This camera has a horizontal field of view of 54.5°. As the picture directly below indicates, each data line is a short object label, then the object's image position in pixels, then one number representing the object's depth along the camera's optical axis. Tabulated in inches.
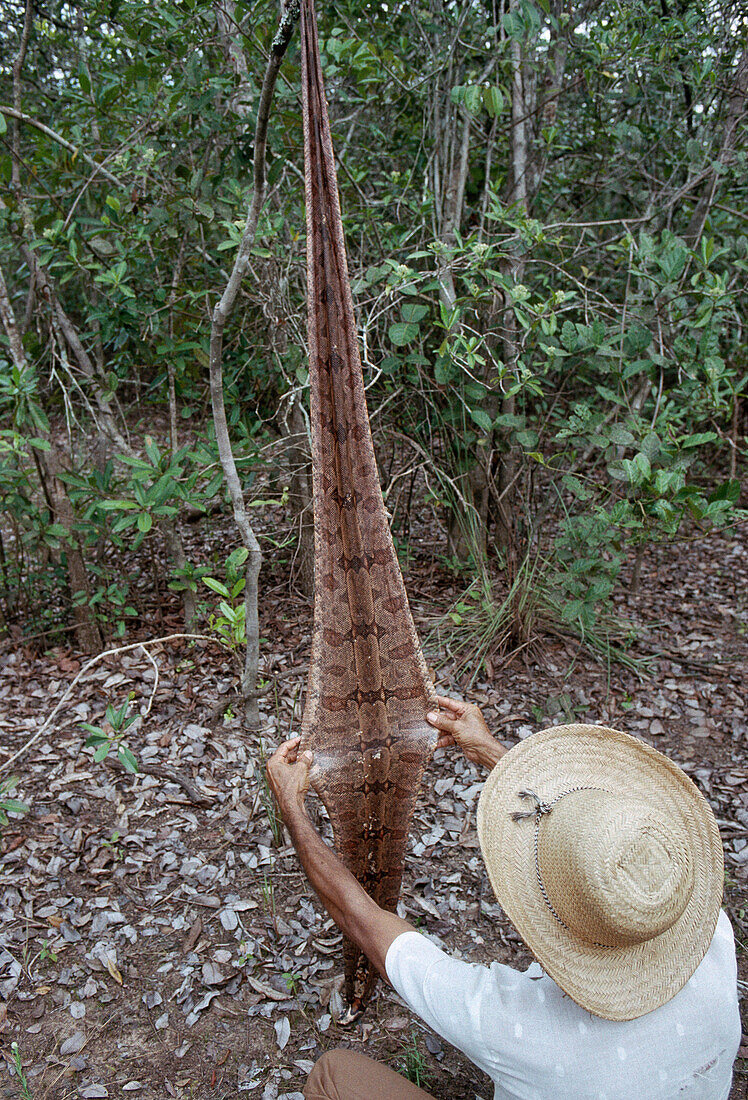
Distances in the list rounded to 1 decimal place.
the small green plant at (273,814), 98.9
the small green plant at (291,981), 86.0
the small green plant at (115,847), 99.7
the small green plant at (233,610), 100.0
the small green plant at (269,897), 93.5
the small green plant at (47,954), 86.5
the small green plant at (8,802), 81.0
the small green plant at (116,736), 83.6
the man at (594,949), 44.4
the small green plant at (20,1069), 72.8
